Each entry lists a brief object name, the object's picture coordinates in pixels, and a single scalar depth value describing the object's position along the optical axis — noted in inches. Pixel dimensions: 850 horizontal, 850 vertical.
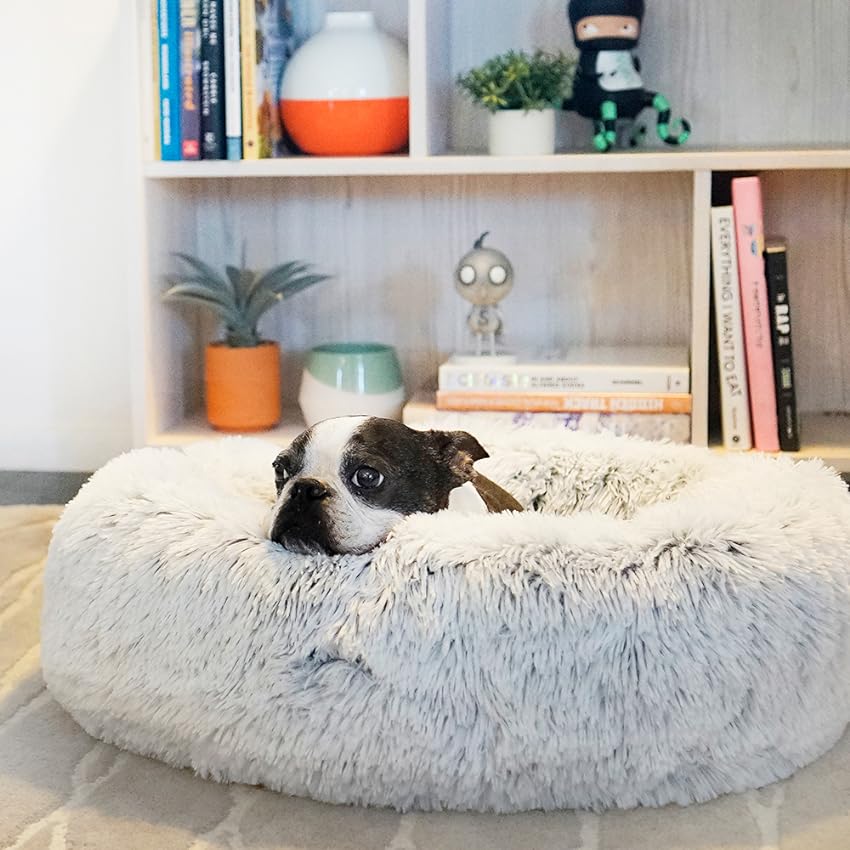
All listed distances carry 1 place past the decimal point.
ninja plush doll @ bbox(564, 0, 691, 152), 75.5
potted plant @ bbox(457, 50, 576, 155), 74.5
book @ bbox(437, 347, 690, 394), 73.7
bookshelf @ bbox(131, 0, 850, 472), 79.5
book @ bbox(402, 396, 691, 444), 73.4
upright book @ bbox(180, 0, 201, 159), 74.7
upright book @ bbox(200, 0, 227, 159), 74.1
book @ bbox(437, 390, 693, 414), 73.3
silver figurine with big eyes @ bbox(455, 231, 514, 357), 77.8
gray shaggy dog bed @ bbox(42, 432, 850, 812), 44.2
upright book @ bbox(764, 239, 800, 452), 73.2
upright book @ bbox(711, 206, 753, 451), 72.7
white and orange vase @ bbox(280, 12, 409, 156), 75.5
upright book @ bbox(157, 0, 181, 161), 74.3
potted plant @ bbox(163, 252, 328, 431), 79.9
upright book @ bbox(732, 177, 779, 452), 72.3
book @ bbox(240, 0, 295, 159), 74.4
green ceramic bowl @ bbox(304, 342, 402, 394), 78.7
